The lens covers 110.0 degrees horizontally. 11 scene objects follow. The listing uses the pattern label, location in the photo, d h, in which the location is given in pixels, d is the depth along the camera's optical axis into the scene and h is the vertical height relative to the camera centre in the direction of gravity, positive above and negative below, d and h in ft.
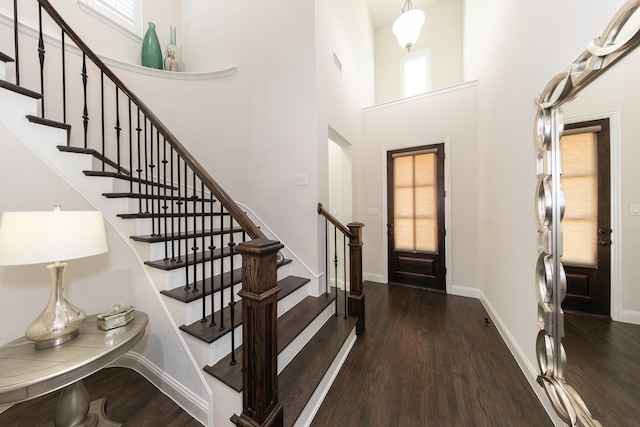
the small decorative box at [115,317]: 4.29 -2.06
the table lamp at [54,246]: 3.27 -0.51
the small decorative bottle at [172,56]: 9.96 +7.04
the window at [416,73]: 14.47 +8.99
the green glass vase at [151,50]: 9.43 +6.87
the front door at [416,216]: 10.92 -0.33
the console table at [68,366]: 3.08 -2.26
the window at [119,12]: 8.40 +8.02
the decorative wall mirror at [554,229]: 3.38 -0.40
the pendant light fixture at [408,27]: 9.18 +7.72
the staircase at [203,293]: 4.26 -1.85
